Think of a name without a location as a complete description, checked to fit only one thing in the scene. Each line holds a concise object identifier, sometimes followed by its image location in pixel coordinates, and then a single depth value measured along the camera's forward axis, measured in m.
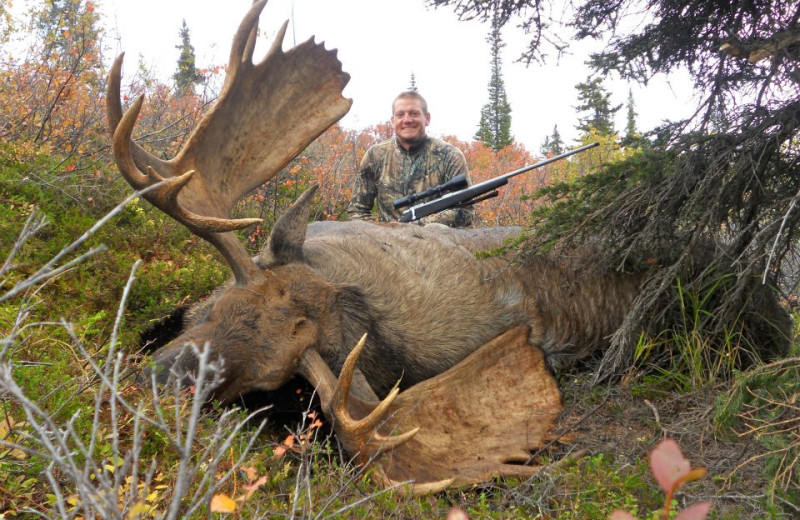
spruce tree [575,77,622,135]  29.55
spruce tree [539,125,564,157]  43.50
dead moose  3.13
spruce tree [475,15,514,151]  39.34
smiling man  7.07
